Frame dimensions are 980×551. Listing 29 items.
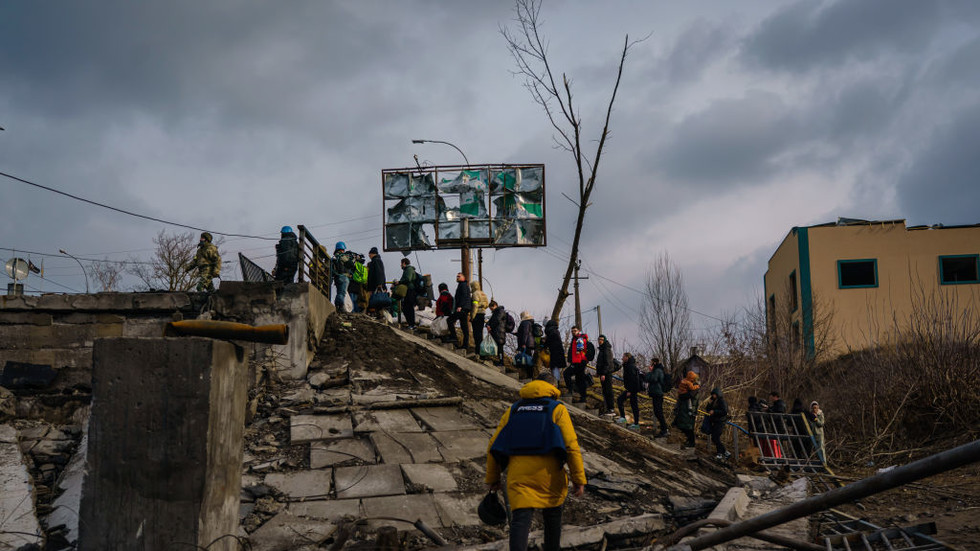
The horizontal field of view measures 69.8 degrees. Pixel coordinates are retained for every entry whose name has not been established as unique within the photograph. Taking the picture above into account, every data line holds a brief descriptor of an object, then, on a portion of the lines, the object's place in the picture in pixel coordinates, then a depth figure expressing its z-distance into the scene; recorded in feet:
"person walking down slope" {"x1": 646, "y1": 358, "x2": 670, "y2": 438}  41.39
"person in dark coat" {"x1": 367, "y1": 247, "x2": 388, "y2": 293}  52.34
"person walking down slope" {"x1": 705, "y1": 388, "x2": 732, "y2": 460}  39.40
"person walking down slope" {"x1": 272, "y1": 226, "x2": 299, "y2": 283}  41.09
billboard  70.74
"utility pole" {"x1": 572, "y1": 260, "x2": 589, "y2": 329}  102.09
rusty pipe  17.37
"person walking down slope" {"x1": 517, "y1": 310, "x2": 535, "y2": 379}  48.24
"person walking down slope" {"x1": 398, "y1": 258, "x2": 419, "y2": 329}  52.08
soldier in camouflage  43.32
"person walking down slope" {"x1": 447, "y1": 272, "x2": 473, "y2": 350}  49.70
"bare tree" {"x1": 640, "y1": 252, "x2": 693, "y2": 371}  82.17
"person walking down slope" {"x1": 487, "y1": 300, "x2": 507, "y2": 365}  50.03
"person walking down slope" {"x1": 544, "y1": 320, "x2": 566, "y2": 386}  46.88
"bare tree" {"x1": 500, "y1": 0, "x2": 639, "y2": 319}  59.93
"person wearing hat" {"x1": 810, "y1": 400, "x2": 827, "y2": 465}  41.70
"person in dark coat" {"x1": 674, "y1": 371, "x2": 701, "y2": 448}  40.04
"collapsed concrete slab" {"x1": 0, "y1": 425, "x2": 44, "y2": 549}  21.35
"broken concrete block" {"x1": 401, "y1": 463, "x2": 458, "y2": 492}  27.53
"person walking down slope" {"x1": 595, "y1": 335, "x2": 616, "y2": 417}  44.14
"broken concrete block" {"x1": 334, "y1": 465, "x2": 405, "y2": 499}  26.55
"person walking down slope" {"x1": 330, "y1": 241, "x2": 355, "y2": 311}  50.02
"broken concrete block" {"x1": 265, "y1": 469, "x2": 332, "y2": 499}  26.17
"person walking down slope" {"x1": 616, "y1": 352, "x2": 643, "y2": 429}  42.88
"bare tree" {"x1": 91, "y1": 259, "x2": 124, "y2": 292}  111.86
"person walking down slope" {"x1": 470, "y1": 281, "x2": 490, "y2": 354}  50.21
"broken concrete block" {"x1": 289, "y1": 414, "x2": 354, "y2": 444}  30.76
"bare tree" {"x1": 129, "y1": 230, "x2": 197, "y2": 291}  102.01
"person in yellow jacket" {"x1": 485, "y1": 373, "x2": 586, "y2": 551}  16.78
